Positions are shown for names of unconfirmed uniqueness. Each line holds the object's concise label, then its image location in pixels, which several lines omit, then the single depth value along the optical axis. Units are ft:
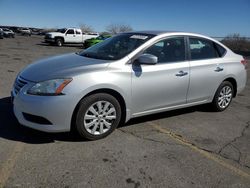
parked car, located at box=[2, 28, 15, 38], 100.58
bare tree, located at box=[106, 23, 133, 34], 190.34
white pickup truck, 67.34
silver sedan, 9.00
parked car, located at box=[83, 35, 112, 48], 62.15
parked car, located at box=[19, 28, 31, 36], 132.65
